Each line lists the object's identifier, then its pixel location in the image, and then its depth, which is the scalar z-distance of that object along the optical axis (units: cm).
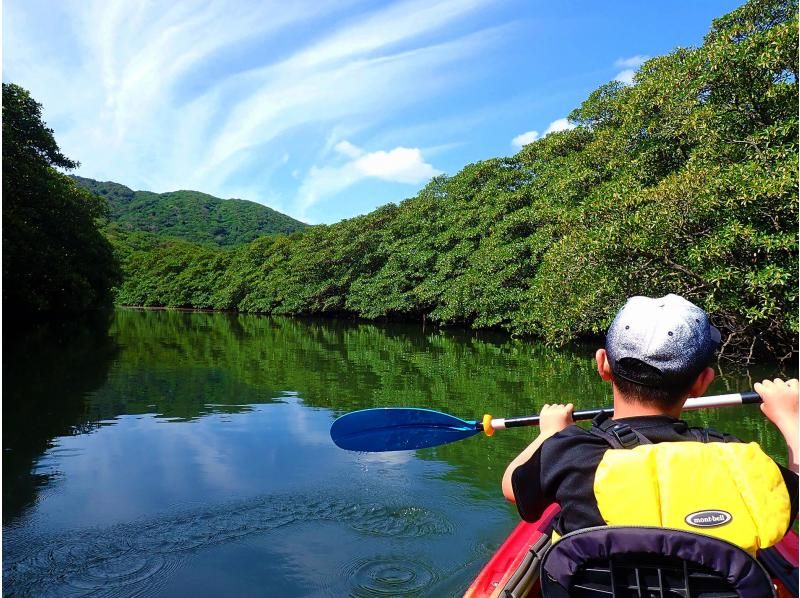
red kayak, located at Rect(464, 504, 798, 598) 150
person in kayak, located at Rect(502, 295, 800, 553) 123
